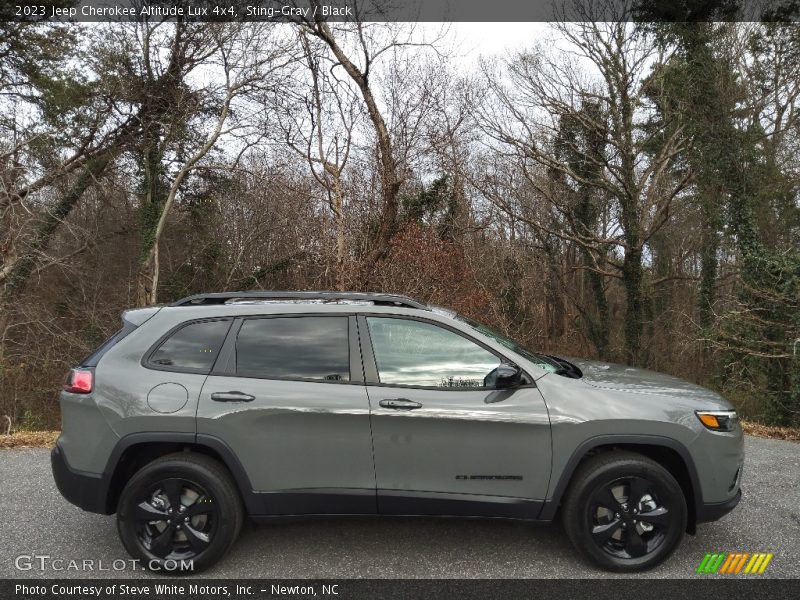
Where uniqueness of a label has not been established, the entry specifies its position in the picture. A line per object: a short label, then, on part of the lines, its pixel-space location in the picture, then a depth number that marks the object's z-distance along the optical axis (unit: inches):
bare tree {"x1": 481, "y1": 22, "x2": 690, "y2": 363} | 741.3
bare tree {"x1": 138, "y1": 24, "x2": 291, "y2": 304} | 633.6
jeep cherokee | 125.6
